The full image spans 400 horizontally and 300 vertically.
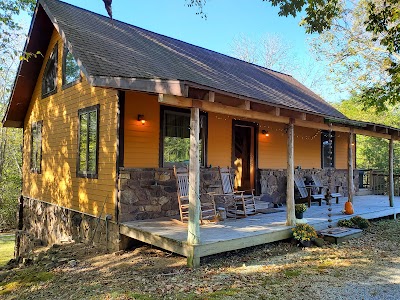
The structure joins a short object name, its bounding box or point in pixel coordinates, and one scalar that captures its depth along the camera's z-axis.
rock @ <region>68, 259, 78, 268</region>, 5.70
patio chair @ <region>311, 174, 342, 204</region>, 8.79
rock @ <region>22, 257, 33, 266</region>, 6.89
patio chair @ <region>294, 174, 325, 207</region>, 8.54
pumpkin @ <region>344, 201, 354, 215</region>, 7.44
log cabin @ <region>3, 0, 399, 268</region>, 6.09
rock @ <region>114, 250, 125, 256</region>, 5.87
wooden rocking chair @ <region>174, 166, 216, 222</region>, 6.28
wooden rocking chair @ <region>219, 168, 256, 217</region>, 6.80
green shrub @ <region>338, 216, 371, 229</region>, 6.76
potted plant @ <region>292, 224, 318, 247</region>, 5.71
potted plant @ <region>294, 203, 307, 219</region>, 6.28
